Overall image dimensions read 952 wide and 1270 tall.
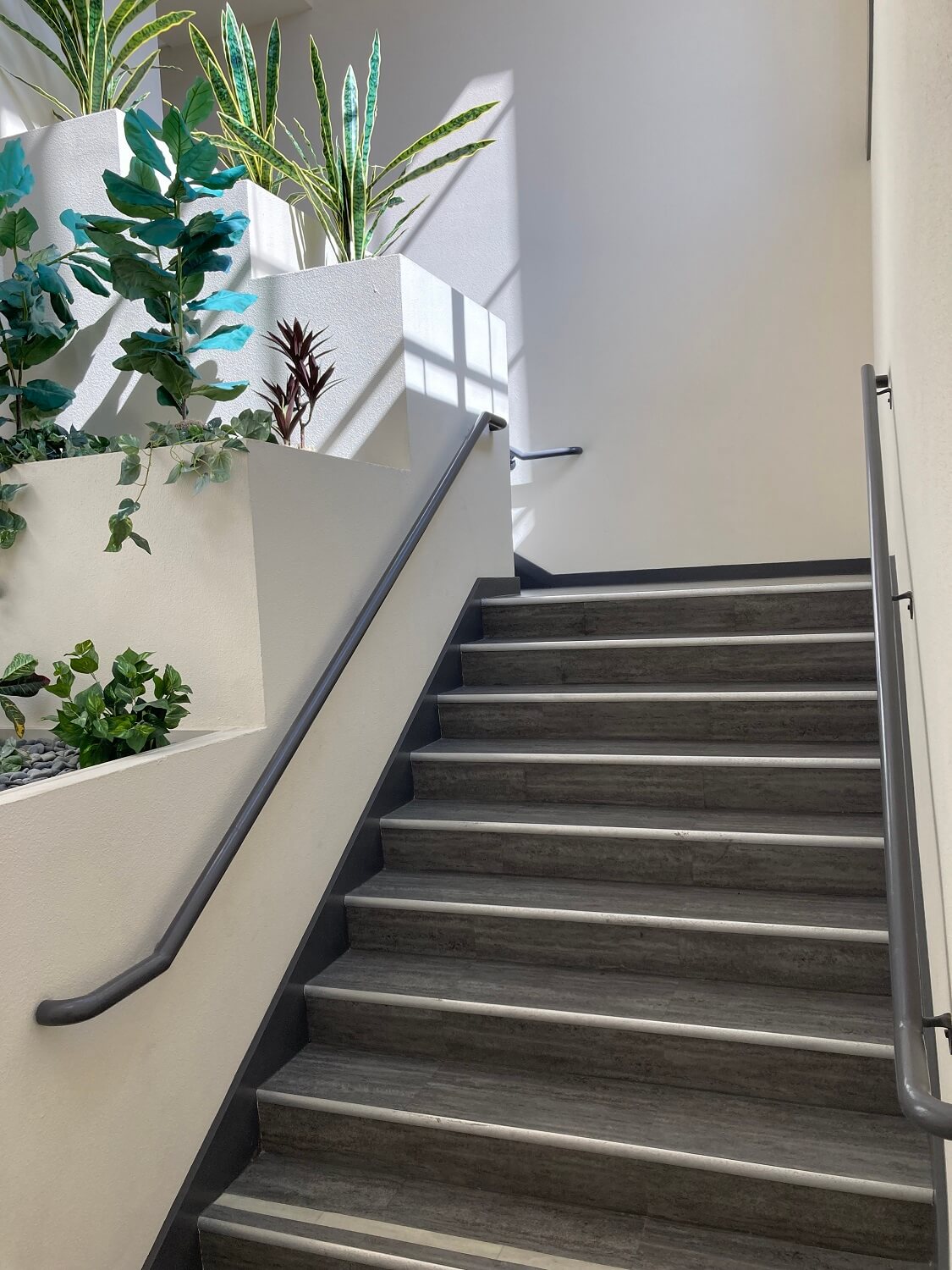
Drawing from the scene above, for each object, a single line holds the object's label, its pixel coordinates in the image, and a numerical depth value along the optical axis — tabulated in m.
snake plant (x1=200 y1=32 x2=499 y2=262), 3.35
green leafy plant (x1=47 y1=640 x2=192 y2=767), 2.12
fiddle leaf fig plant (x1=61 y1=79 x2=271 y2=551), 2.35
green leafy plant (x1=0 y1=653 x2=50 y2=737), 2.38
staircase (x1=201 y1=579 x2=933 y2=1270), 2.01
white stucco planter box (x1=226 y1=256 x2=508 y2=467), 3.27
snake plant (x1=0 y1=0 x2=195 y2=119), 3.09
